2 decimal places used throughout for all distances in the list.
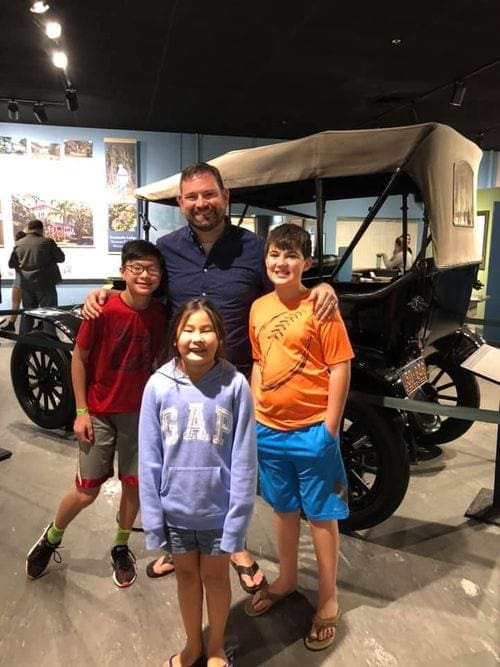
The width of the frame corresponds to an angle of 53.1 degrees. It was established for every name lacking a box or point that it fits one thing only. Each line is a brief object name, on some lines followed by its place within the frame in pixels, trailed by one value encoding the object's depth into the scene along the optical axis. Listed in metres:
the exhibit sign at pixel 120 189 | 8.81
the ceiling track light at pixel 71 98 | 6.59
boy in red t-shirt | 2.05
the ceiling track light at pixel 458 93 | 6.35
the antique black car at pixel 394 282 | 2.51
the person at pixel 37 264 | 6.80
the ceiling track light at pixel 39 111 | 7.31
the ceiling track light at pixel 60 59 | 5.49
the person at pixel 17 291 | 7.52
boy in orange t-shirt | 1.83
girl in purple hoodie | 1.56
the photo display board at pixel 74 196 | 8.54
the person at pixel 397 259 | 6.29
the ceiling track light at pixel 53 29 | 4.85
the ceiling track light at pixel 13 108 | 7.19
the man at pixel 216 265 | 1.98
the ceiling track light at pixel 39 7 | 4.41
